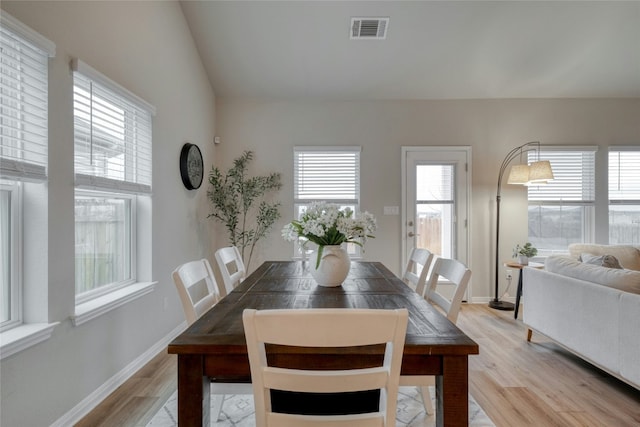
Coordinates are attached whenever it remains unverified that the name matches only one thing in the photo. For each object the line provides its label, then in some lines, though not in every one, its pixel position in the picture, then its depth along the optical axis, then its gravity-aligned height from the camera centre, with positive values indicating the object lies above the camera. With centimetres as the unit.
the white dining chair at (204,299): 144 -39
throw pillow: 257 -37
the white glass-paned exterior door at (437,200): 430 +18
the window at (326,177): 437 +48
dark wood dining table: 99 -44
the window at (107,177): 202 +25
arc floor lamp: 365 +44
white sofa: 195 -66
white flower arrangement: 173 -7
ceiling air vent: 328 +187
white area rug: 182 -114
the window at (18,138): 150 +36
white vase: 176 -28
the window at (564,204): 434 +13
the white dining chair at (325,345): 81 -33
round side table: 363 -73
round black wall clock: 332 +49
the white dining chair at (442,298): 149 -41
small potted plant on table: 374 -44
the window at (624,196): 435 +23
